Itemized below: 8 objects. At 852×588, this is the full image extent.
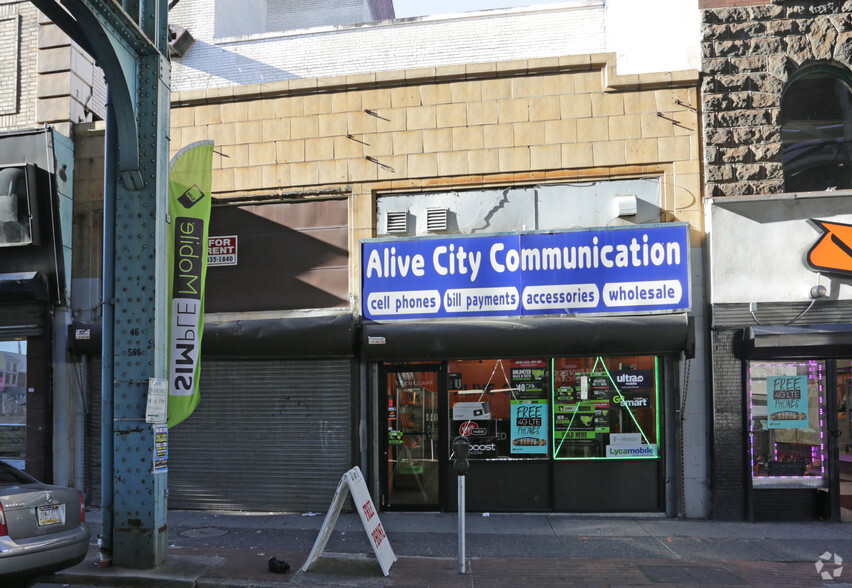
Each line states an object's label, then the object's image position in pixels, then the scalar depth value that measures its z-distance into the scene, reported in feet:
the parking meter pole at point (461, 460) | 23.49
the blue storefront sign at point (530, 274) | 32.22
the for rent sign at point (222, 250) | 36.47
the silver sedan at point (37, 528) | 19.54
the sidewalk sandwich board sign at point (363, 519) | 23.26
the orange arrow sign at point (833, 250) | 31.24
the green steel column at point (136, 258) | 23.68
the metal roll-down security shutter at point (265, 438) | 33.78
